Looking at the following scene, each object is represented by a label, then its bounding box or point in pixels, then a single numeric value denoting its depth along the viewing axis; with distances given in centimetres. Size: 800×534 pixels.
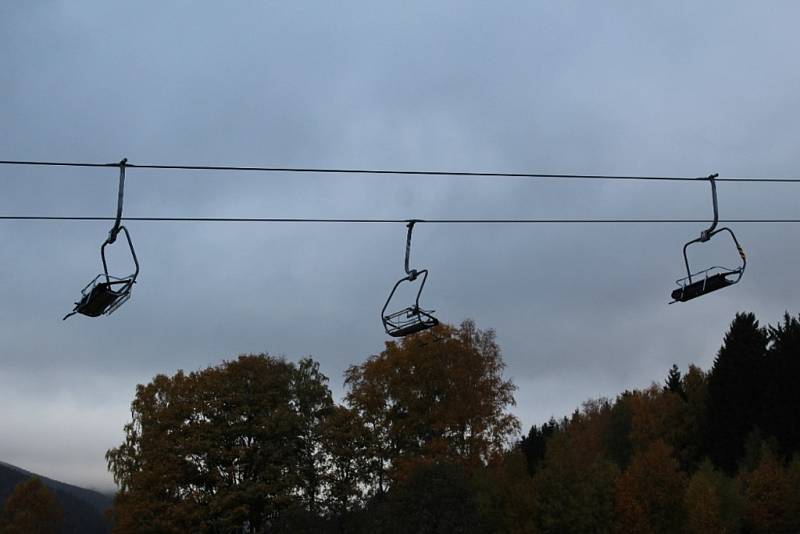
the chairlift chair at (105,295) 1501
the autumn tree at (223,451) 5922
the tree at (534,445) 9288
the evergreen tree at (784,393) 7556
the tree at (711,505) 5744
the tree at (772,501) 6219
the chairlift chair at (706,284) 1788
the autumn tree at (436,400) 6006
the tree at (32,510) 9694
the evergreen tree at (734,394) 8138
